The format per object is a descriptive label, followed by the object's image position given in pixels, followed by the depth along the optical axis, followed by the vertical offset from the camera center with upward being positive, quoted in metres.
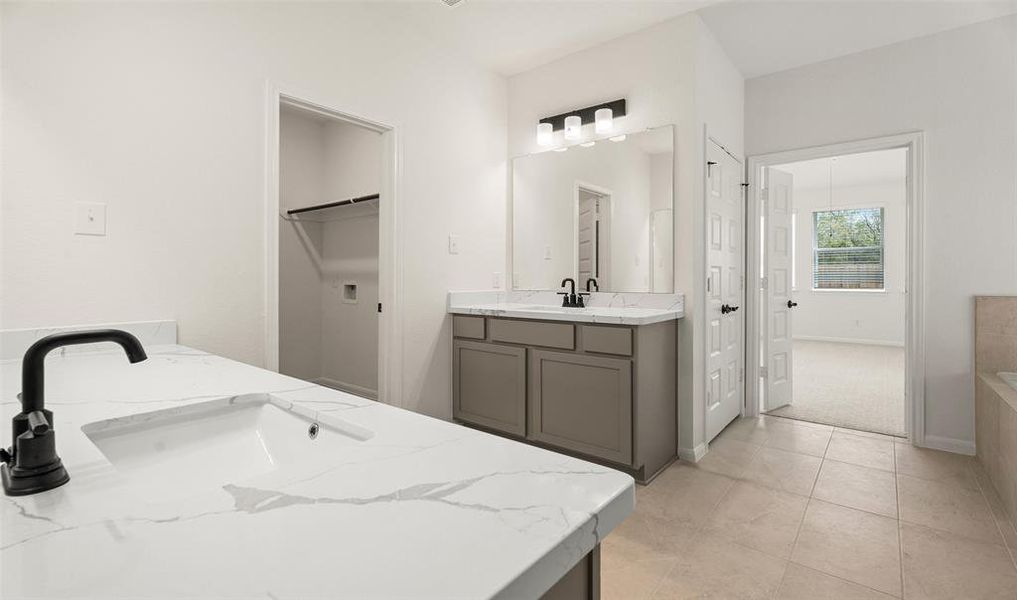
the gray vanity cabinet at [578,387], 2.41 -0.48
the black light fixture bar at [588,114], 2.99 +1.21
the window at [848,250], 7.30 +0.76
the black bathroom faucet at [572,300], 3.12 +0.00
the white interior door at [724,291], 2.96 +0.05
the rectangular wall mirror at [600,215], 2.86 +0.55
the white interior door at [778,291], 3.63 +0.06
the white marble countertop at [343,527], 0.42 -0.24
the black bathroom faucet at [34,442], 0.59 -0.18
